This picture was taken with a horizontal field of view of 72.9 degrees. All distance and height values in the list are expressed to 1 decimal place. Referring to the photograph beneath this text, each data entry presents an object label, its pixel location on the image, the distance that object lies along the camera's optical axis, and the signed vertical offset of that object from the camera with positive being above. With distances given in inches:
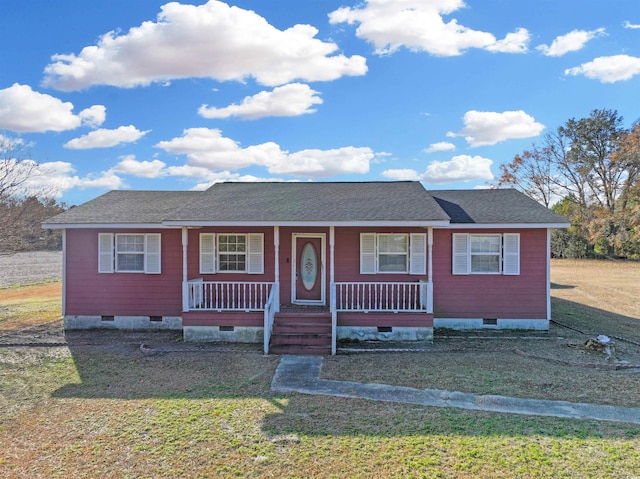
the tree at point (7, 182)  664.4 +98.2
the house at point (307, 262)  461.7 -19.3
